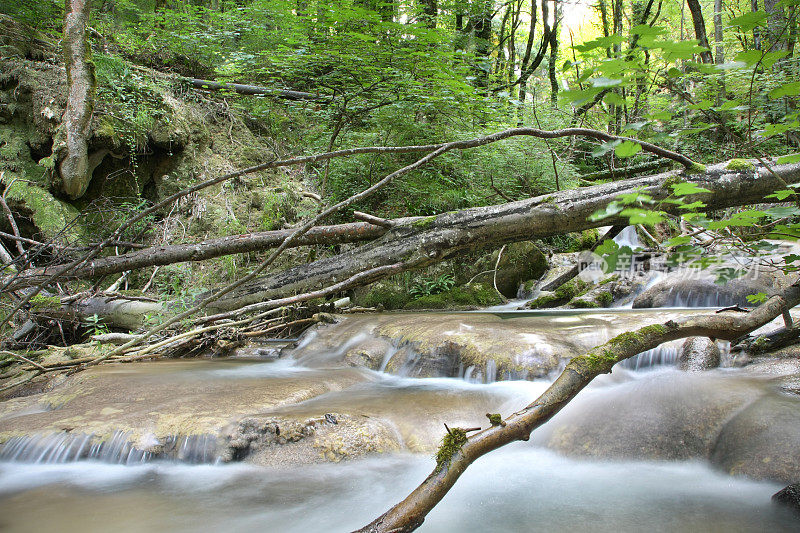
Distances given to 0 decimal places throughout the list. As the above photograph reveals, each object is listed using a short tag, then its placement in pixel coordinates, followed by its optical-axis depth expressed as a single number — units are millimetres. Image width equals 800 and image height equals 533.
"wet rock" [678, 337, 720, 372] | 3889
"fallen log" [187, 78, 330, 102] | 7926
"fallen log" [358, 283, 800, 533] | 1457
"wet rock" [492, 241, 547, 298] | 8844
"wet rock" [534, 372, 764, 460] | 2963
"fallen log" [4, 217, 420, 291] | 4898
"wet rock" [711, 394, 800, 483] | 2502
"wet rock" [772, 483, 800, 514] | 2271
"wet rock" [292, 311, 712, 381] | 4312
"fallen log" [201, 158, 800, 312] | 4242
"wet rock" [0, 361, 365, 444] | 3408
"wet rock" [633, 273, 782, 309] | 5992
